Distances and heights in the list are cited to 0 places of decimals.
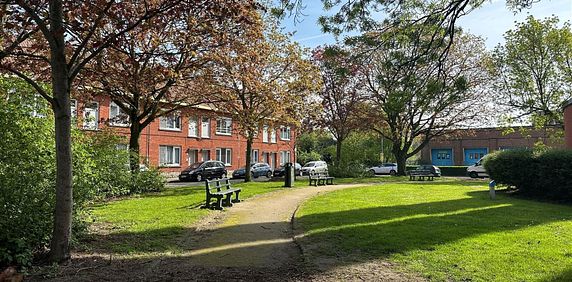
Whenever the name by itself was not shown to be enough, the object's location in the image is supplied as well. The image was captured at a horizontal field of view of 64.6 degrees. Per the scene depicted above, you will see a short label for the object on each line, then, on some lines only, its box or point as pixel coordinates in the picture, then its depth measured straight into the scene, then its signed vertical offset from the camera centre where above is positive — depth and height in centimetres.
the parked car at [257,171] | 3653 -38
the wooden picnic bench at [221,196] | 1234 -81
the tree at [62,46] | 662 +190
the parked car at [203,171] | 3144 -29
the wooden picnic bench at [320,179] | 2408 -71
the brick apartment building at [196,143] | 3466 +223
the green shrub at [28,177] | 660 -13
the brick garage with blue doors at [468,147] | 5800 +231
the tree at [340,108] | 3691 +476
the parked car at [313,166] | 4117 -2
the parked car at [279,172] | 3629 -47
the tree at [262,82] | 2038 +433
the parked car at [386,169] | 4753 -44
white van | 3917 -64
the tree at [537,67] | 3027 +668
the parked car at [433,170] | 3381 -44
